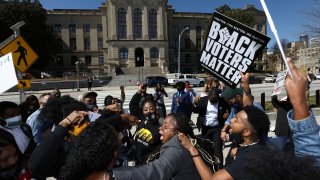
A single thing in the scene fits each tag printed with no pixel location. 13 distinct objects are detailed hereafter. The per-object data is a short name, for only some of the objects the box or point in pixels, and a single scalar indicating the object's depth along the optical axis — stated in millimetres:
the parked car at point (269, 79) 29280
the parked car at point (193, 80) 25911
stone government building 43501
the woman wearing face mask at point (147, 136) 2483
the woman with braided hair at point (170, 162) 1404
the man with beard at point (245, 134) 1711
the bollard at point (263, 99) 7879
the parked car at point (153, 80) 26097
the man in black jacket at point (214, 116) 3878
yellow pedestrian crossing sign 4550
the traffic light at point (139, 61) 42848
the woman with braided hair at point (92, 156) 1254
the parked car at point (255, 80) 27504
